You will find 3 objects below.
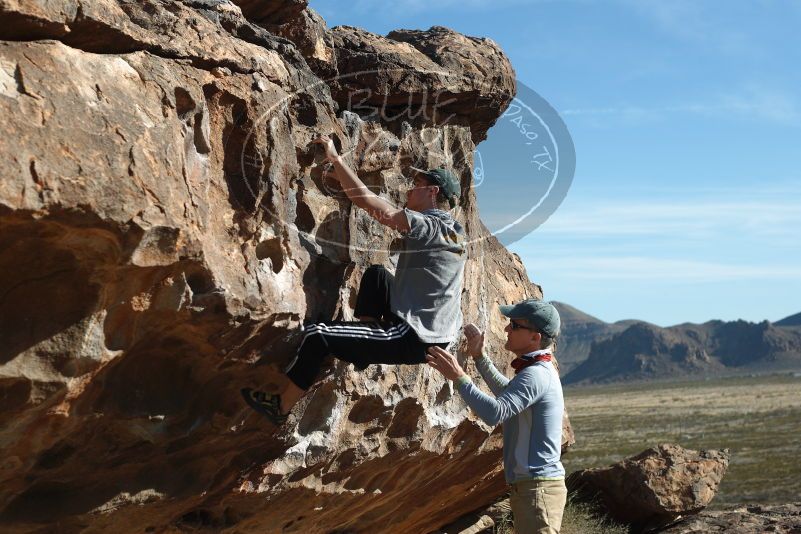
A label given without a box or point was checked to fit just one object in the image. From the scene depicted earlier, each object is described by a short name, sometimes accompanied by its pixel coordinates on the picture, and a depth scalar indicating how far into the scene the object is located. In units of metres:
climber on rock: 5.86
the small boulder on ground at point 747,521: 10.62
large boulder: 4.67
